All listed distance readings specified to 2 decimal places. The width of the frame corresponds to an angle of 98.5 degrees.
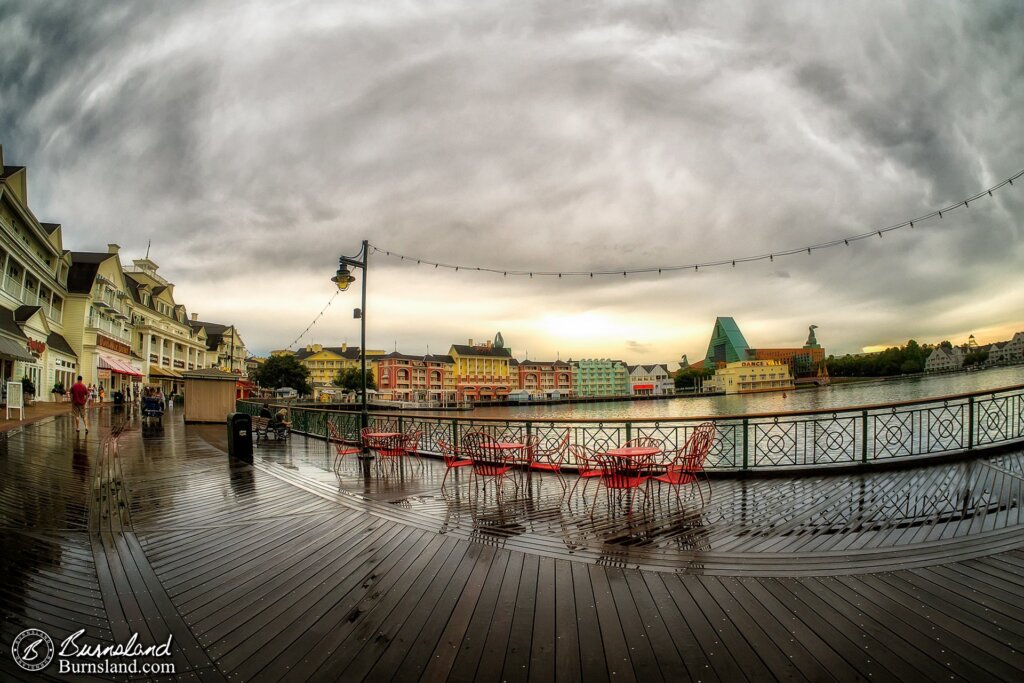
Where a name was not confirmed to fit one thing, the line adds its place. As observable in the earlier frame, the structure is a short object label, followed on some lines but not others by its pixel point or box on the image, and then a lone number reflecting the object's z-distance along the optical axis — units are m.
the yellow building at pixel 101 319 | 30.36
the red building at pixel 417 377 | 97.19
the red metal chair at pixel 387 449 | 8.98
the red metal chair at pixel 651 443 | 7.66
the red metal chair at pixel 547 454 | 7.95
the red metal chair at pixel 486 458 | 6.96
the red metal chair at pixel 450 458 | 7.57
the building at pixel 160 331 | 42.56
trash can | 9.93
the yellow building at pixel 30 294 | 19.09
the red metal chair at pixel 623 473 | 5.71
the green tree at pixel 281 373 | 57.75
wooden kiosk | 18.33
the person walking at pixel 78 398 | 13.25
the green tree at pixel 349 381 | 70.38
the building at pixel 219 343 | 64.56
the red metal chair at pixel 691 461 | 5.94
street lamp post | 10.14
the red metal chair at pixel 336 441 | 10.02
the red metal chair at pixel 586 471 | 7.14
